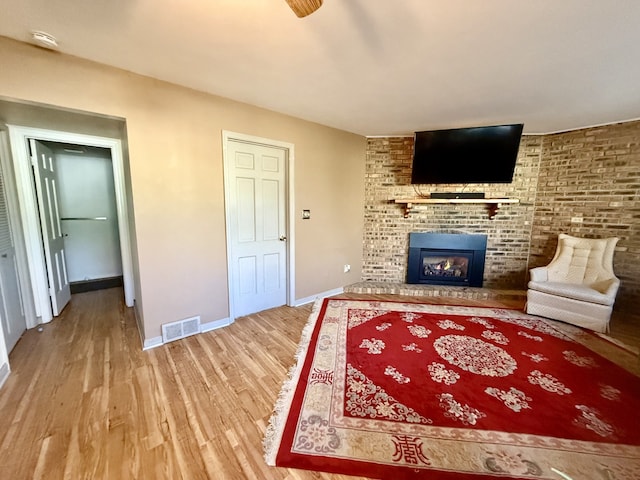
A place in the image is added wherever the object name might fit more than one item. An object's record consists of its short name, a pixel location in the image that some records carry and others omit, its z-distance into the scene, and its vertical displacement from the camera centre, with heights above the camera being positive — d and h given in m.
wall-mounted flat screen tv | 3.20 +0.71
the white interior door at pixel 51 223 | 2.67 -0.27
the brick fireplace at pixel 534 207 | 3.06 +0.01
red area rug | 1.30 -1.31
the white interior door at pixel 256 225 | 2.79 -0.25
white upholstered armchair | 2.62 -0.88
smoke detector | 1.57 +1.03
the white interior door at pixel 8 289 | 2.16 -0.80
